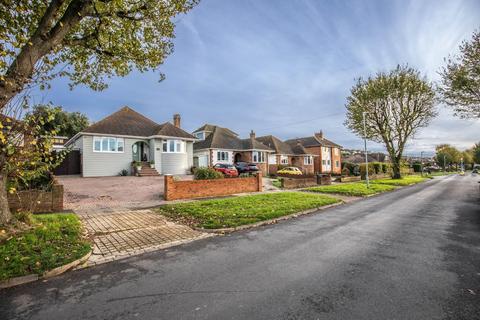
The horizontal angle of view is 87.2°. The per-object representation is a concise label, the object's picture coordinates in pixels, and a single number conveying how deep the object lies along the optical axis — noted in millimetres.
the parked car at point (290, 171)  33475
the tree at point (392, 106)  31141
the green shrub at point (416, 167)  69250
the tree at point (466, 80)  16469
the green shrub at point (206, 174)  16812
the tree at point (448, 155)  97769
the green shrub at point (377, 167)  44188
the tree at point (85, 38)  6598
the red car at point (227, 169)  25283
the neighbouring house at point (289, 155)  44028
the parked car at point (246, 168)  29233
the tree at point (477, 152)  80925
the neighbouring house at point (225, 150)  34562
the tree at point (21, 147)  6098
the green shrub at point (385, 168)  46031
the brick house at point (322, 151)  50781
